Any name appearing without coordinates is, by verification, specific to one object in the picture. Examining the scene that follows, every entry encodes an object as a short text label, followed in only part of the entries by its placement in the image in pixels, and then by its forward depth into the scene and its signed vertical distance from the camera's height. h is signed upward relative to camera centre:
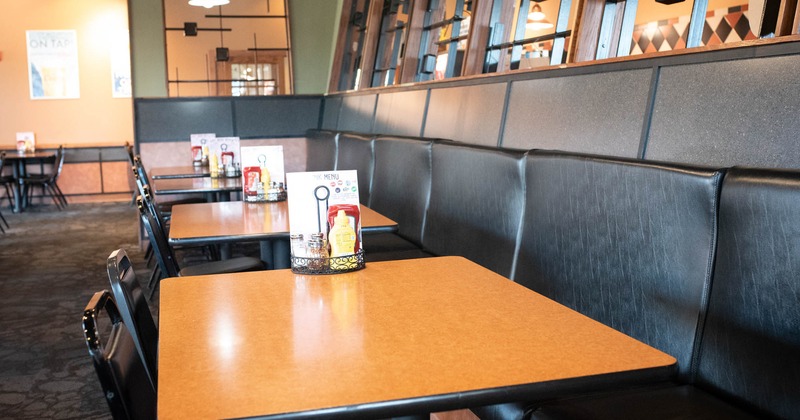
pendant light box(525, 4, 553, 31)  6.99 +0.75
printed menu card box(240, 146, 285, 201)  3.63 -0.49
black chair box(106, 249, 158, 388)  1.67 -0.58
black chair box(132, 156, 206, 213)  4.96 -1.16
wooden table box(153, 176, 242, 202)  4.69 -0.79
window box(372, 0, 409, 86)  6.55 +0.39
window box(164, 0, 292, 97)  8.90 +0.24
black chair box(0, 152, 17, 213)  9.80 -1.78
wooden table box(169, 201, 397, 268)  2.70 -0.62
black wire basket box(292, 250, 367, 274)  2.01 -0.52
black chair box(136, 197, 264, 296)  2.85 -0.84
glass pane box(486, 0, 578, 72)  4.07 +0.32
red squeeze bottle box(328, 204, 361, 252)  2.09 -0.38
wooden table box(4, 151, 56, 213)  9.83 -1.50
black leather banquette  1.67 -0.46
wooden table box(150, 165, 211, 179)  5.83 -0.88
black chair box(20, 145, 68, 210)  9.96 -1.71
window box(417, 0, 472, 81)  5.19 +0.39
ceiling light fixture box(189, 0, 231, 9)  6.95 +0.65
